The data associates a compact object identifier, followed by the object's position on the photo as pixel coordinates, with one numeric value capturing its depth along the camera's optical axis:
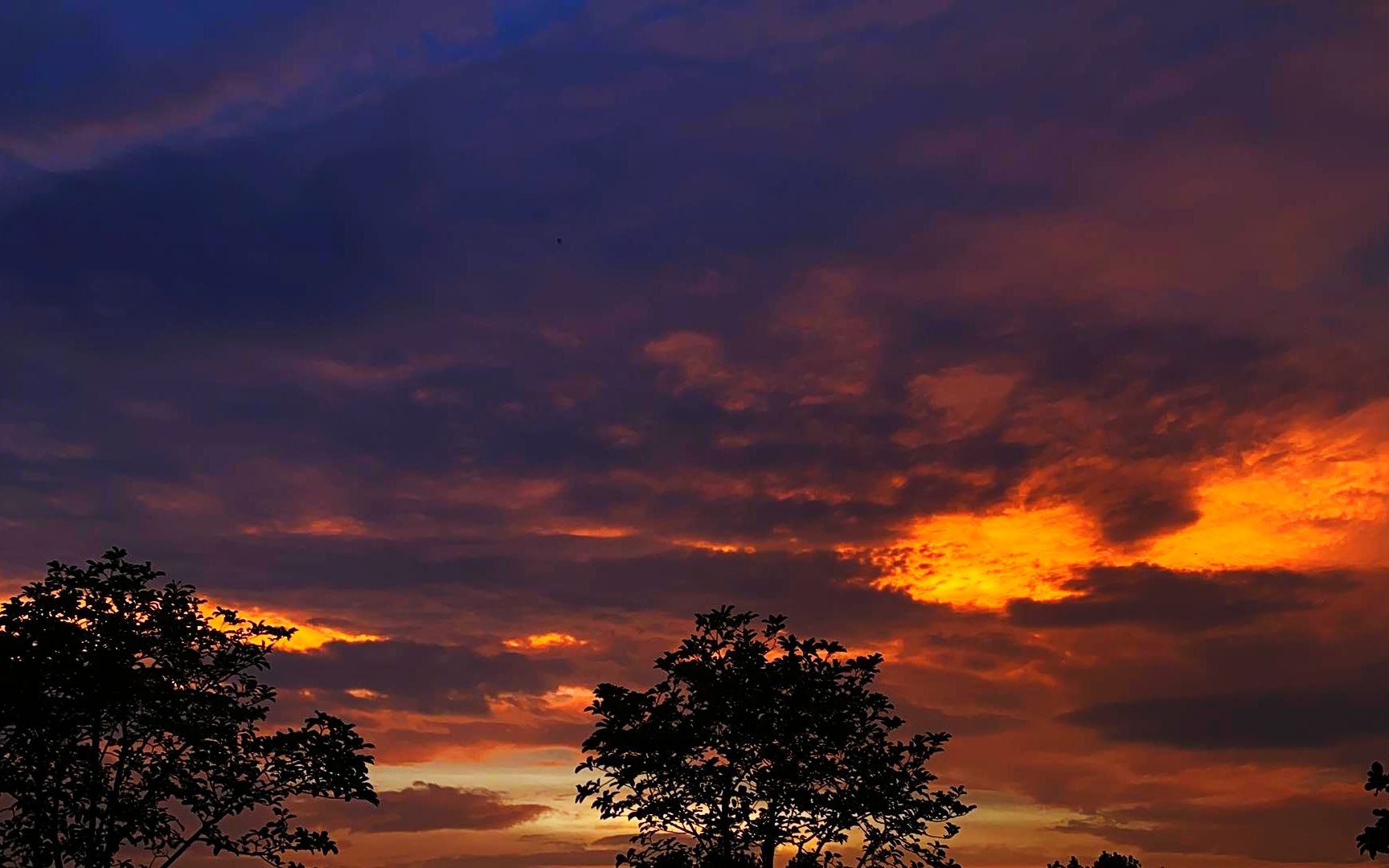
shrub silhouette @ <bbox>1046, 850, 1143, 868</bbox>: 71.31
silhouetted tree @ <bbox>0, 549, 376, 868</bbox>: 36.56
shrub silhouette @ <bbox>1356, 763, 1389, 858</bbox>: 26.58
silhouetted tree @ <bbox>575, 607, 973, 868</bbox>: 42.81
